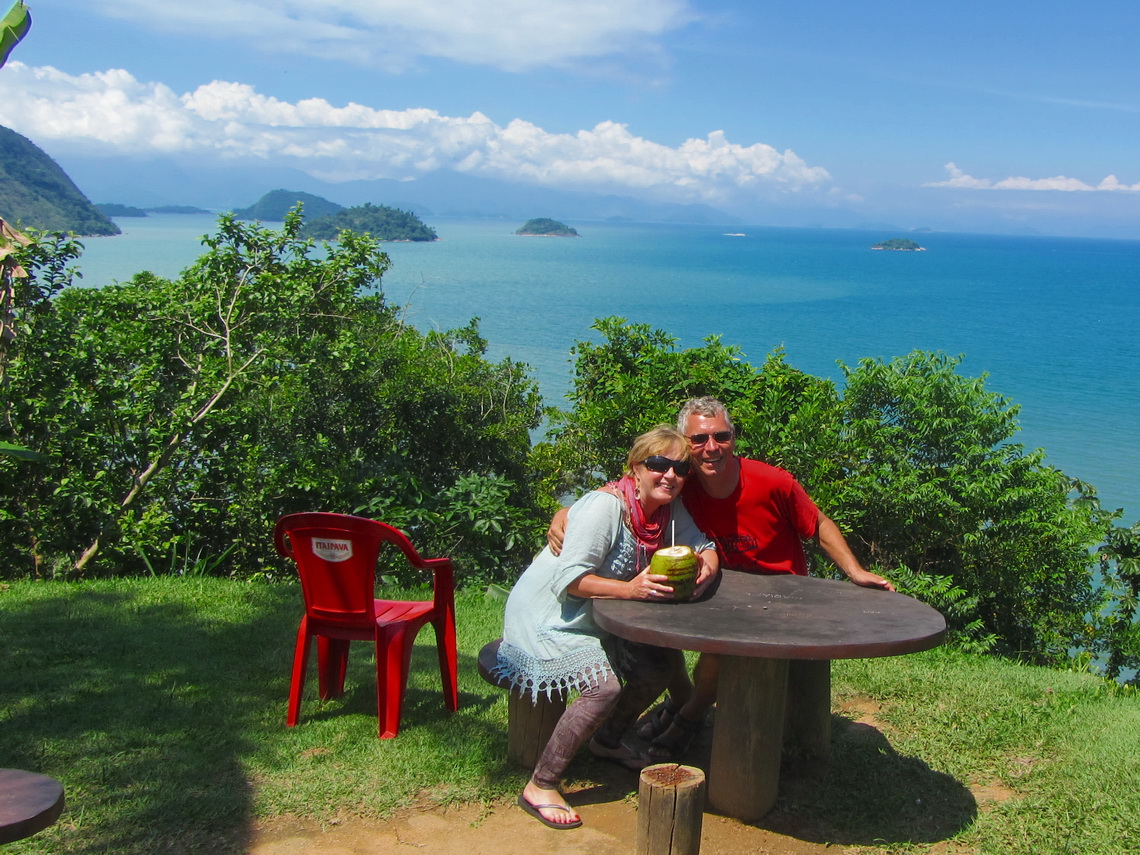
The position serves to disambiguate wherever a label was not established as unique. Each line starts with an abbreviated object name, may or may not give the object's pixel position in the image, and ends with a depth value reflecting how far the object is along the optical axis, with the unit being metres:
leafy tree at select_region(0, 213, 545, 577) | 7.84
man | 4.24
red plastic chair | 4.45
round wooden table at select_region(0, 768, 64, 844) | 2.44
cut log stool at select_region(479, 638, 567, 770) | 4.33
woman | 3.95
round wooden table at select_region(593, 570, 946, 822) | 3.51
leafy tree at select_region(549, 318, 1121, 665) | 6.87
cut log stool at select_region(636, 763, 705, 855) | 2.79
